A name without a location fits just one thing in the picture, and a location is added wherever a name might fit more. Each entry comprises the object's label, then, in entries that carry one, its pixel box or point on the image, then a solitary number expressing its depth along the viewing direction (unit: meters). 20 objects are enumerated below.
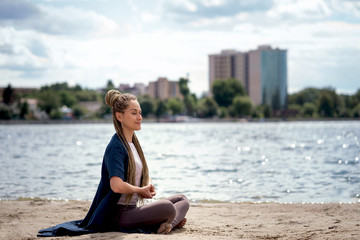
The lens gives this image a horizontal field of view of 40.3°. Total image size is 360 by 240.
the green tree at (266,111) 164.00
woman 5.93
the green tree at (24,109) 143.88
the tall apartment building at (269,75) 187.75
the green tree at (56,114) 151.88
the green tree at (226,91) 175.88
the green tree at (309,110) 162.75
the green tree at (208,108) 157.88
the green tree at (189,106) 166.11
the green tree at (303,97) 190.75
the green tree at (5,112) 141.55
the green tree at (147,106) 148.38
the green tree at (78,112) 162.38
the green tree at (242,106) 155.38
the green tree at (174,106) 163.38
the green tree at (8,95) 147.82
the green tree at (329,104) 151.25
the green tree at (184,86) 170.50
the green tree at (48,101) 150.23
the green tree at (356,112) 156.10
